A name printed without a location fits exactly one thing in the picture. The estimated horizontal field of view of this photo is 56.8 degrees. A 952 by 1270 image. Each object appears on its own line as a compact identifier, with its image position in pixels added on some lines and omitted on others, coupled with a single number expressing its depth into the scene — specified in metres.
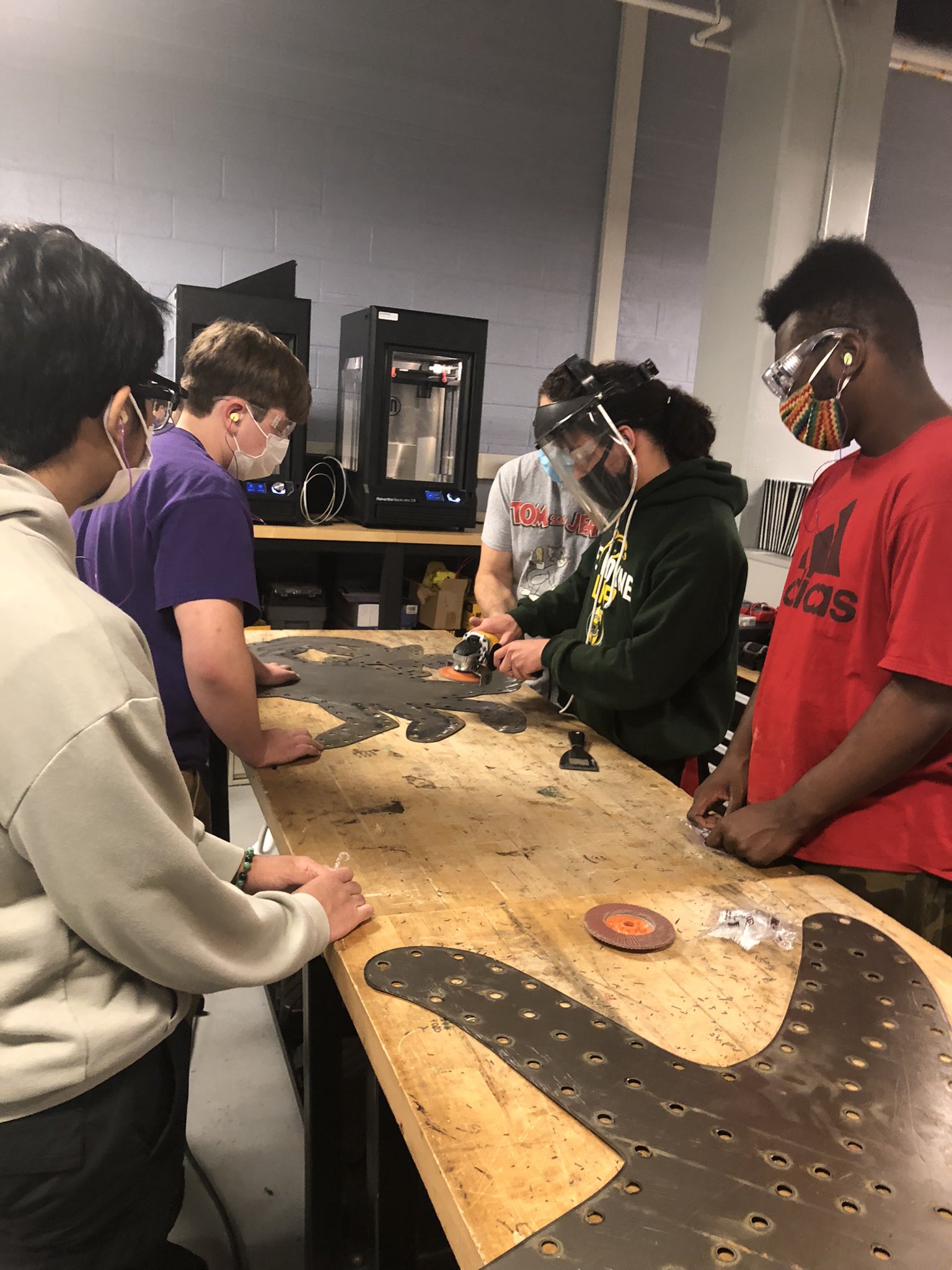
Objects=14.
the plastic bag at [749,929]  1.02
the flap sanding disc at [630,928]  0.98
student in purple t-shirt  1.46
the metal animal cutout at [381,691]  1.76
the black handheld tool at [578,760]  1.60
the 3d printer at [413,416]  3.43
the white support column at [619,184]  4.14
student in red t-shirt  1.14
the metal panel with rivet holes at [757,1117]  0.62
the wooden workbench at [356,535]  3.42
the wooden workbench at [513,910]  0.69
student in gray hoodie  0.74
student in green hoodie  1.58
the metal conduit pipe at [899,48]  3.46
